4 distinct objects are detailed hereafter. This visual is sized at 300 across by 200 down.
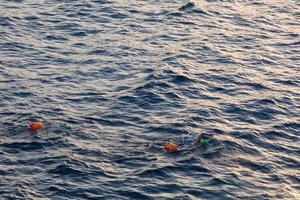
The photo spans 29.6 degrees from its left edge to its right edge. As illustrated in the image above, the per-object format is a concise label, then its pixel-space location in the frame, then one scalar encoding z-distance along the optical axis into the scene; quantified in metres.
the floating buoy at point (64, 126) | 30.39
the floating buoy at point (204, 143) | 29.10
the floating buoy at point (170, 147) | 28.50
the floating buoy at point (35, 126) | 29.83
